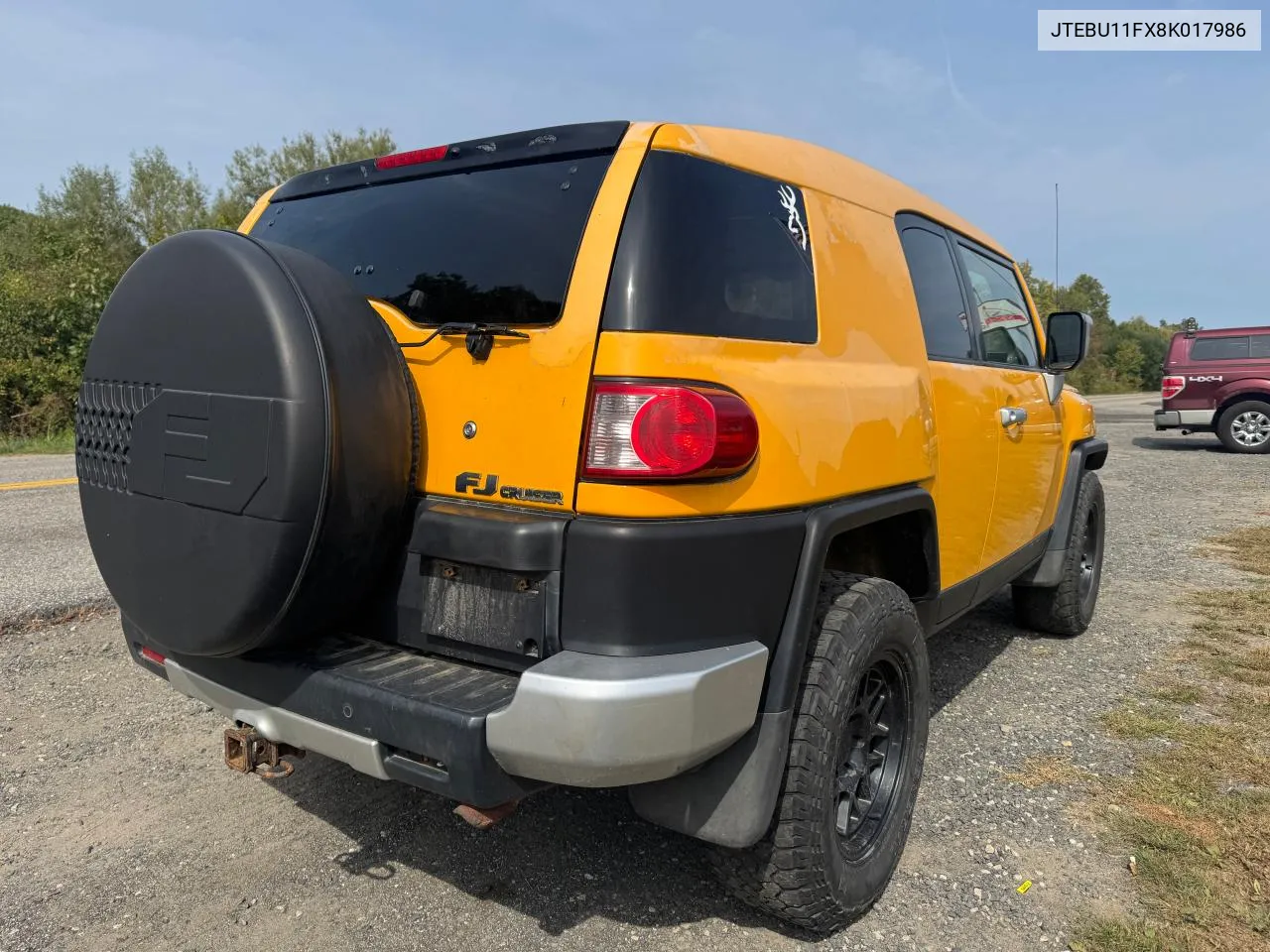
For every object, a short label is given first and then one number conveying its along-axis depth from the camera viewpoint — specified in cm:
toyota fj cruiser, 182
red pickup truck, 1377
